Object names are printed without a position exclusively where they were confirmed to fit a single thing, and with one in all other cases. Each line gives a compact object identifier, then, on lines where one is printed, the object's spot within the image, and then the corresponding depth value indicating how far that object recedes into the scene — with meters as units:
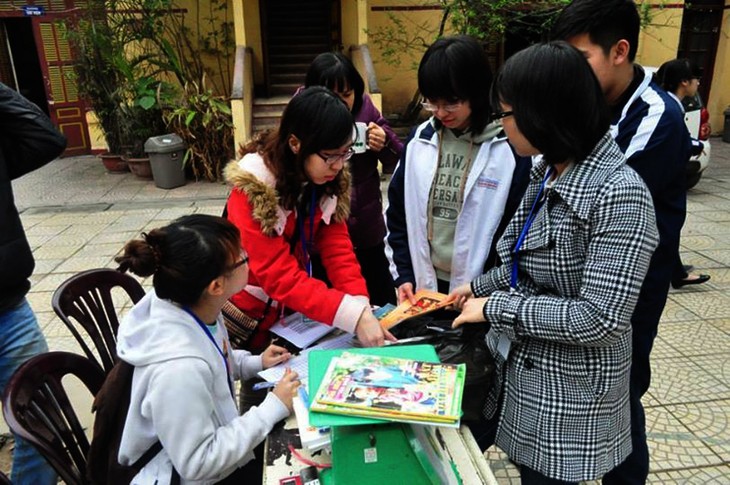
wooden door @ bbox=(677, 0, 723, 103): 9.92
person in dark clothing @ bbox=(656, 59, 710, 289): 4.71
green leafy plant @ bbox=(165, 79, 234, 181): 7.26
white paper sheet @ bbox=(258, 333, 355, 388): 1.47
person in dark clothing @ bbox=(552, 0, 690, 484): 1.47
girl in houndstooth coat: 1.15
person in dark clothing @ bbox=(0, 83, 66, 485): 1.80
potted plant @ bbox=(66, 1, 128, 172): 7.48
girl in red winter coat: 1.55
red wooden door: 8.59
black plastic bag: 1.41
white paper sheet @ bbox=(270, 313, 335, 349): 1.67
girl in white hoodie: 1.21
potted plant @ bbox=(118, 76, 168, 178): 7.41
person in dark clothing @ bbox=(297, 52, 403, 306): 2.36
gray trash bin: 7.13
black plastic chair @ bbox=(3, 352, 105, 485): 1.29
